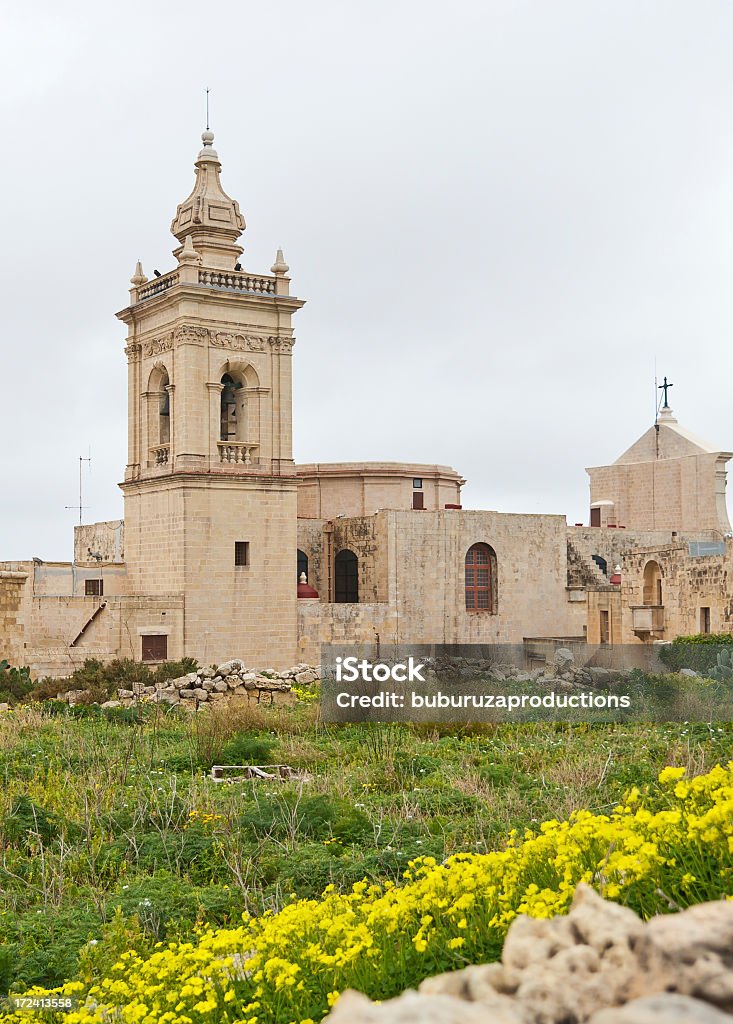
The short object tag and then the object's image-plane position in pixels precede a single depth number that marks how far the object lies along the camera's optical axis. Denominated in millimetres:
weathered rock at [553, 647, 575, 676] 23453
